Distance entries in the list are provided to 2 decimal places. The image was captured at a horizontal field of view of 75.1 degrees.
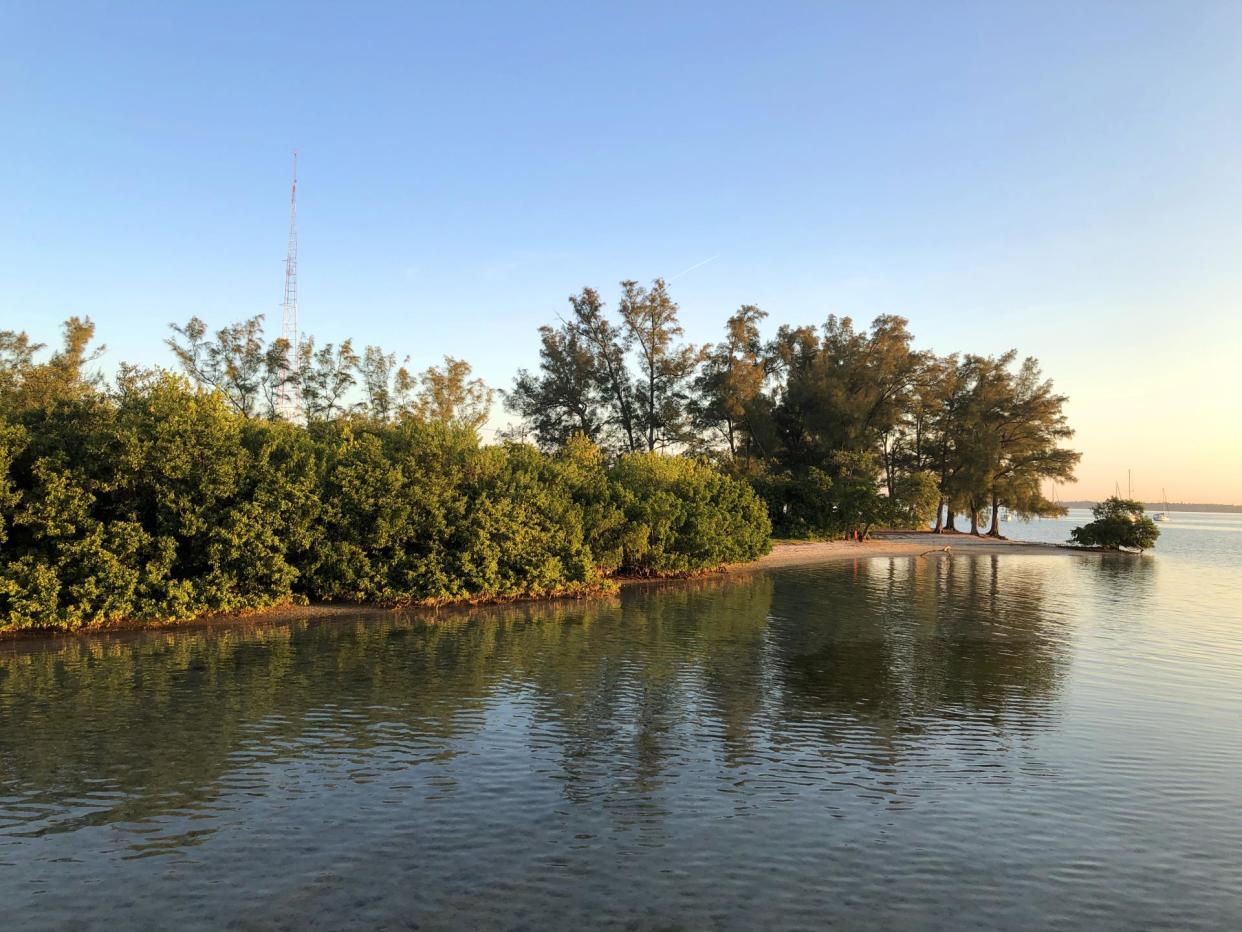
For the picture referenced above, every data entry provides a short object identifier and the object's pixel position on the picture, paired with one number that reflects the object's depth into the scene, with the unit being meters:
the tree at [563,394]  72.69
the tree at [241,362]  52.59
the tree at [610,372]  72.69
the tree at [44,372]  35.54
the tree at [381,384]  57.38
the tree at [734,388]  70.69
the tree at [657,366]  71.50
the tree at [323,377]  56.84
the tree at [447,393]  58.62
